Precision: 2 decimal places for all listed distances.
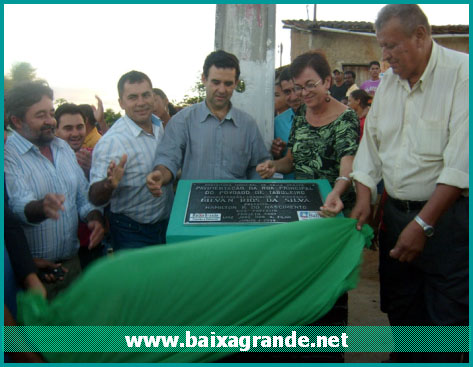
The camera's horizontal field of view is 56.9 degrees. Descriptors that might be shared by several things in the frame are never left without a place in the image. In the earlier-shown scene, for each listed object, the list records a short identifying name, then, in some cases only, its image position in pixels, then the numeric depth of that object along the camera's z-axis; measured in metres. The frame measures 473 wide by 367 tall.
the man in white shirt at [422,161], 2.38
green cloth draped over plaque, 1.77
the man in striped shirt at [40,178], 2.60
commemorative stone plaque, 2.65
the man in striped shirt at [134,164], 3.25
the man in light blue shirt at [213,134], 3.29
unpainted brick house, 15.33
